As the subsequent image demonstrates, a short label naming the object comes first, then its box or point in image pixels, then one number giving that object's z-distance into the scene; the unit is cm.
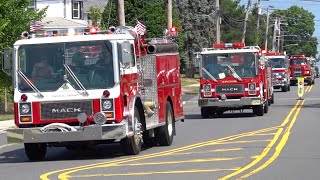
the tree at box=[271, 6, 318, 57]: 17608
